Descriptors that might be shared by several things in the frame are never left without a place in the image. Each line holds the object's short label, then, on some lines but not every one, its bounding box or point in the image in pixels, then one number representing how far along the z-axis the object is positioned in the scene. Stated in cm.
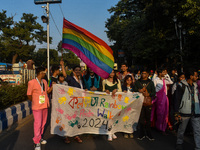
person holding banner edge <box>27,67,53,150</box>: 429
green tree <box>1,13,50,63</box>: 4225
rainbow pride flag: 526
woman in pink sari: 556
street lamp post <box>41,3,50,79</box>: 1414
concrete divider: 568
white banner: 470
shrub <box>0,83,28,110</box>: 655
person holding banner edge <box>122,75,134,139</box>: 542
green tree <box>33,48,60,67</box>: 5612
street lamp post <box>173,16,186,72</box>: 1675
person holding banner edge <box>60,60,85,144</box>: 504
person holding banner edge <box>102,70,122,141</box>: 508
